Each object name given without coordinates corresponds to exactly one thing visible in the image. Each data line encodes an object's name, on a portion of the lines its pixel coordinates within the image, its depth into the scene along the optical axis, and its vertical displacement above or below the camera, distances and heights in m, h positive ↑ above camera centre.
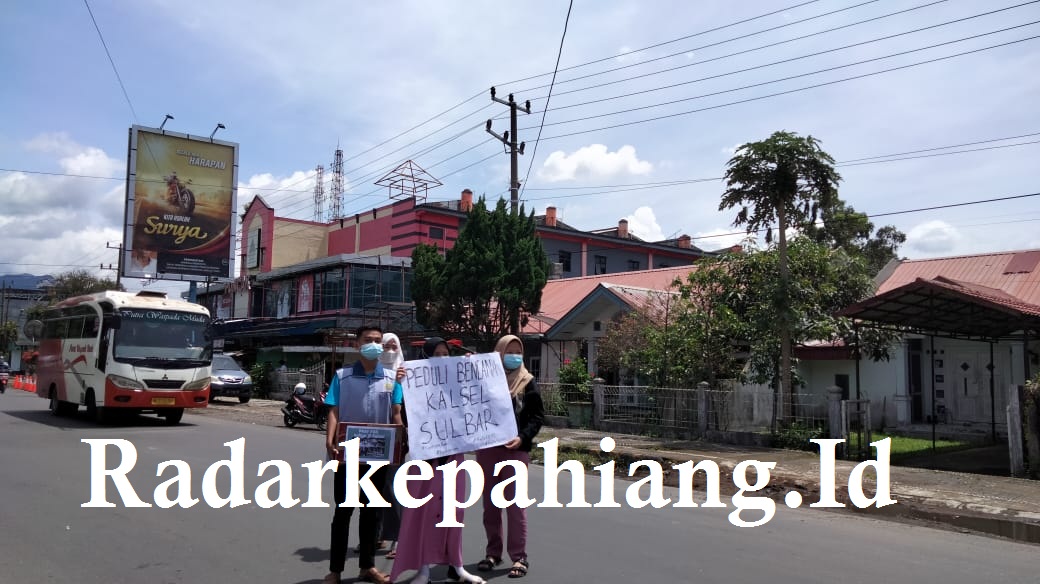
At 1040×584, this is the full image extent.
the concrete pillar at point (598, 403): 19.00 -1.15
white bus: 17.39 -0.20
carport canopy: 12.98 +0.83
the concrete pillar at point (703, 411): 16.52 -1.13
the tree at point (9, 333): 68.00 +0.94
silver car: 28.00 -1.17
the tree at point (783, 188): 15.20 +3.16
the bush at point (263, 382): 32.23 -1.32
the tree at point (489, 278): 22.55 +2.05
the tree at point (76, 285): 54.86 +4.13
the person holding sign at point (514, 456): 6.14 -0.78
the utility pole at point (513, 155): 22.77 +5.46
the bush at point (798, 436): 14.73 -1.45
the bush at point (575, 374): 20.34 -0.53
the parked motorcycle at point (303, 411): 19.67 -1.49
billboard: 29.77 +5.24
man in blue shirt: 5.85 -0.41
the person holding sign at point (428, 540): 5.68 -1.32
